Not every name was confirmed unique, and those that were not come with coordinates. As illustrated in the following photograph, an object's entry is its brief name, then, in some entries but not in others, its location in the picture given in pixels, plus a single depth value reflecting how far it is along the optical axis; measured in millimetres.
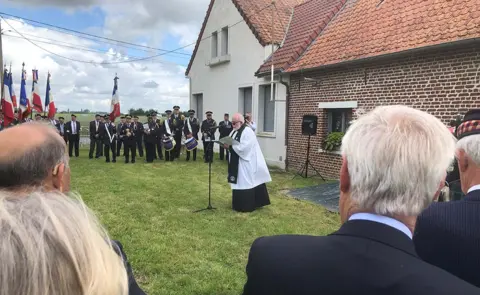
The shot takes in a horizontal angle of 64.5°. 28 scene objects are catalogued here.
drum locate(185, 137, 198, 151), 14773
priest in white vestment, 7613
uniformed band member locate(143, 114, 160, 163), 15289
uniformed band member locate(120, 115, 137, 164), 14953
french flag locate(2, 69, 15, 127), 13258
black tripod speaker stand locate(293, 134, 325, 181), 11828
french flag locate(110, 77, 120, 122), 16094
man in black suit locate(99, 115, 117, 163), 15422
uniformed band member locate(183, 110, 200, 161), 16188
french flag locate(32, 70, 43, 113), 17016
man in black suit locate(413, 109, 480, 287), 1666
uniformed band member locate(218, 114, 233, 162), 15078
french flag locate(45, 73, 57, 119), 18625
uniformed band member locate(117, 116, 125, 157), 15564
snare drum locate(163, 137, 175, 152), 14945
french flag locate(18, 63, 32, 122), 16172
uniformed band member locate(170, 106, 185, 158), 16000
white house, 14422
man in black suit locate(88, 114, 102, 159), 16172
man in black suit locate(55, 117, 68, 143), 16406
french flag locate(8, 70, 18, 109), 15050
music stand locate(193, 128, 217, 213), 7633
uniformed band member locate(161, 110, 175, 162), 15683
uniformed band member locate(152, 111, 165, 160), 15648
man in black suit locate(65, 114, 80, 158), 16375
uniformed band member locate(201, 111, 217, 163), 15495
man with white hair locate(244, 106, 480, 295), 1100
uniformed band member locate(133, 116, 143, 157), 15414
